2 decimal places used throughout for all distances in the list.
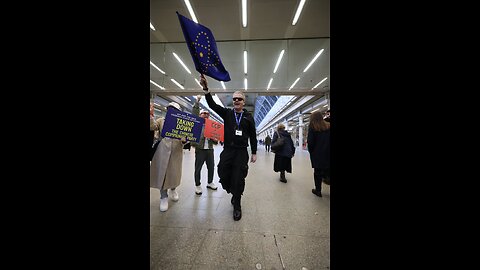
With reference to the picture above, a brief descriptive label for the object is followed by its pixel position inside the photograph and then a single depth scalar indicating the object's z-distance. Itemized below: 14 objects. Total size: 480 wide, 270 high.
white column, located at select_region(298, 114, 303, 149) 16.83
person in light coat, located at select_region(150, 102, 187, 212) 2.23
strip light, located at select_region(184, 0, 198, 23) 4.35
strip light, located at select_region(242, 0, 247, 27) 4.36
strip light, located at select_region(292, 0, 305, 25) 4.32
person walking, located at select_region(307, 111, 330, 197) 2.68
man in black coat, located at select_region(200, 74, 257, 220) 2.03
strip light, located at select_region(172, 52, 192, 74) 7.08
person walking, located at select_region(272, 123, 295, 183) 3.77
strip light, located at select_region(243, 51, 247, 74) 6.86
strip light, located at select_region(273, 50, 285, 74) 6.68
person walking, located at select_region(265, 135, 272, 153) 11.02
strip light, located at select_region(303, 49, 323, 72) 6.59
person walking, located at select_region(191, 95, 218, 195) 2.85
